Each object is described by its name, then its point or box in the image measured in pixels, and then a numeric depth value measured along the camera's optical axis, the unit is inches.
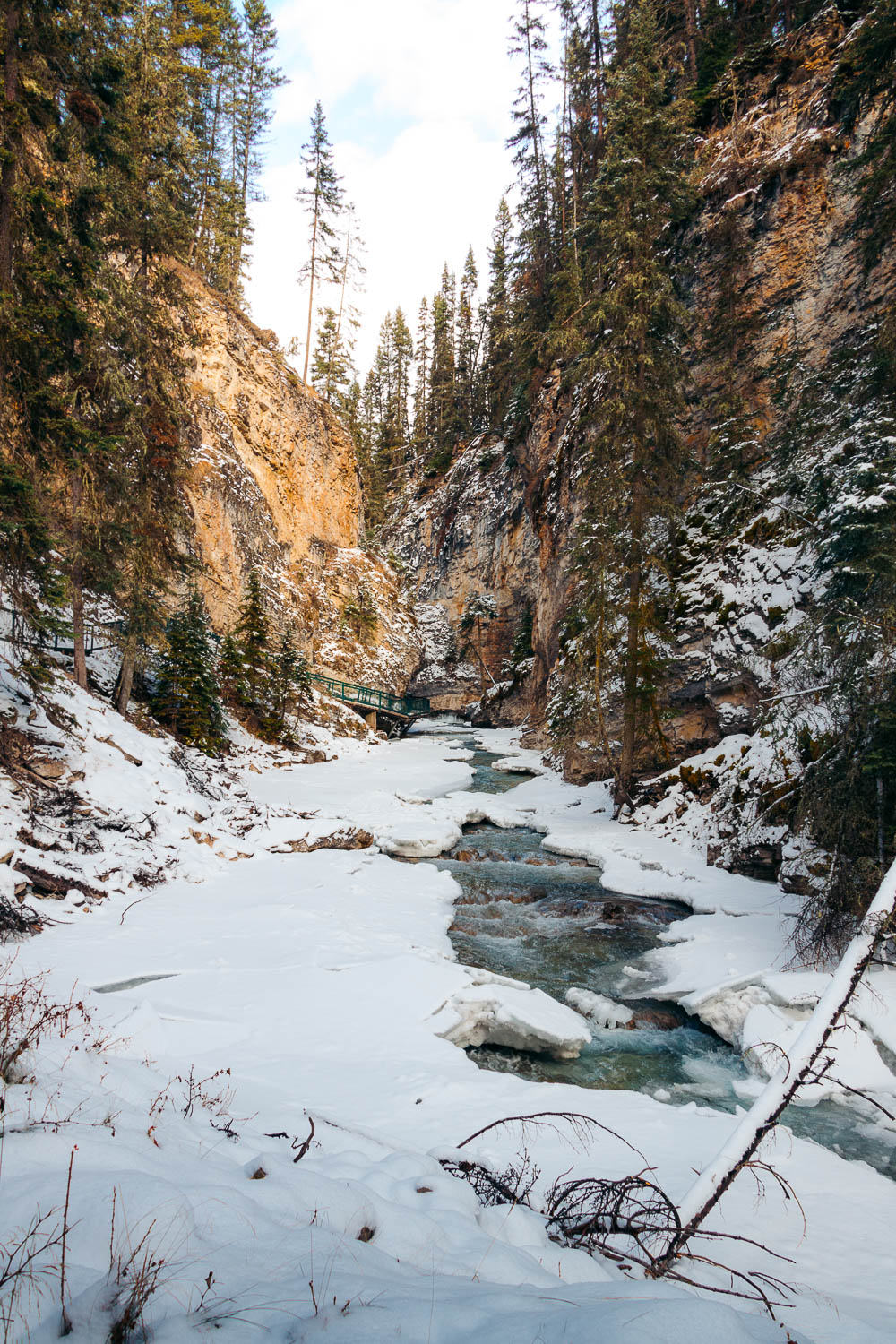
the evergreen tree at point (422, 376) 2453.2
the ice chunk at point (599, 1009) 247.1
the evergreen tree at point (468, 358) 2085.4
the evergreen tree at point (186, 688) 608.4
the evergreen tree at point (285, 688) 862.5
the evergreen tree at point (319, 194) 1422.2
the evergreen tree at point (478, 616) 1651.1
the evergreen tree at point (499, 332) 1477.6
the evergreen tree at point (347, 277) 1516.4
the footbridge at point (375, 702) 1125.1
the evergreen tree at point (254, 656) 850.8
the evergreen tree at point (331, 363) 1785.2
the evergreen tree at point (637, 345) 536.7
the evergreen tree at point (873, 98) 324.2
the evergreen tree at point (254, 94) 1279.5
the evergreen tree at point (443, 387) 2087.8
